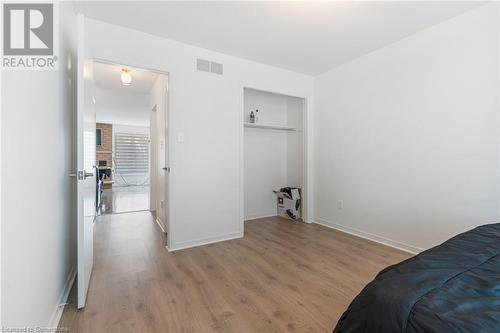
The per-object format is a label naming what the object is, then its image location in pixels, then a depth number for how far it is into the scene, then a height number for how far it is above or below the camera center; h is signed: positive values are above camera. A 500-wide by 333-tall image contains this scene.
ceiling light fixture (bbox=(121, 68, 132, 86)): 3.38 +1.30
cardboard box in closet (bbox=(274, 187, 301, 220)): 3.99 -0.64
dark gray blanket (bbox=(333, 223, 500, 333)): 0.63 -0.40
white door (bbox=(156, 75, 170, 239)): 3.40 +0.18
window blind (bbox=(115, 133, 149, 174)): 9.20 +0.50
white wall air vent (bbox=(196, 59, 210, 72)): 2.84 +1.22
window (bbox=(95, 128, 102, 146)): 8.41 +1.06
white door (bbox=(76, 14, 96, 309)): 1.60 -0.04
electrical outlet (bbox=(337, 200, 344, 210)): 3.40 -0.57
